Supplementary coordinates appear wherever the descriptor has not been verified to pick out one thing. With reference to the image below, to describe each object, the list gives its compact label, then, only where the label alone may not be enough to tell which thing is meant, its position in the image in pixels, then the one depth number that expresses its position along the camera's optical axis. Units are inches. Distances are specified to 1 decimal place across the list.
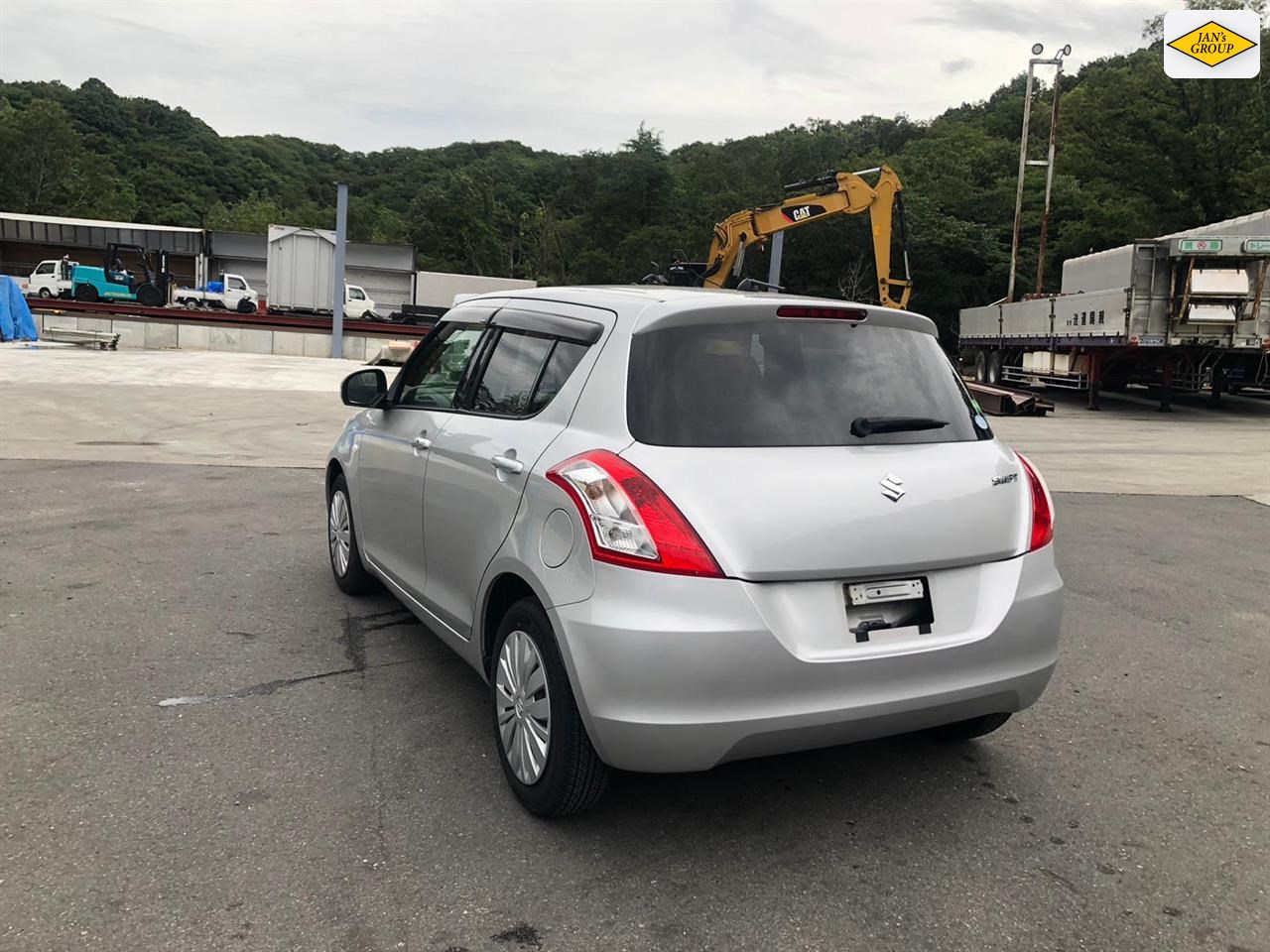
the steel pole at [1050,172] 1108.5
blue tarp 1096.2
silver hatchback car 112.4
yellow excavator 810.8
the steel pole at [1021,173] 1115.1
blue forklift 1529.3
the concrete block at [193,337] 1238.3
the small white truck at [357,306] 1637.6
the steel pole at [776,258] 875.3
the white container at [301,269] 1556.3
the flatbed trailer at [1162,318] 753.0
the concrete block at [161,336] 1229.1
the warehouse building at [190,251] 1918.1
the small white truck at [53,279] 1546.5
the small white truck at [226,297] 1657.2
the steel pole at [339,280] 1206.9
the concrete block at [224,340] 1250.6
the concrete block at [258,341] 1255.5
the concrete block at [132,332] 1226.0
